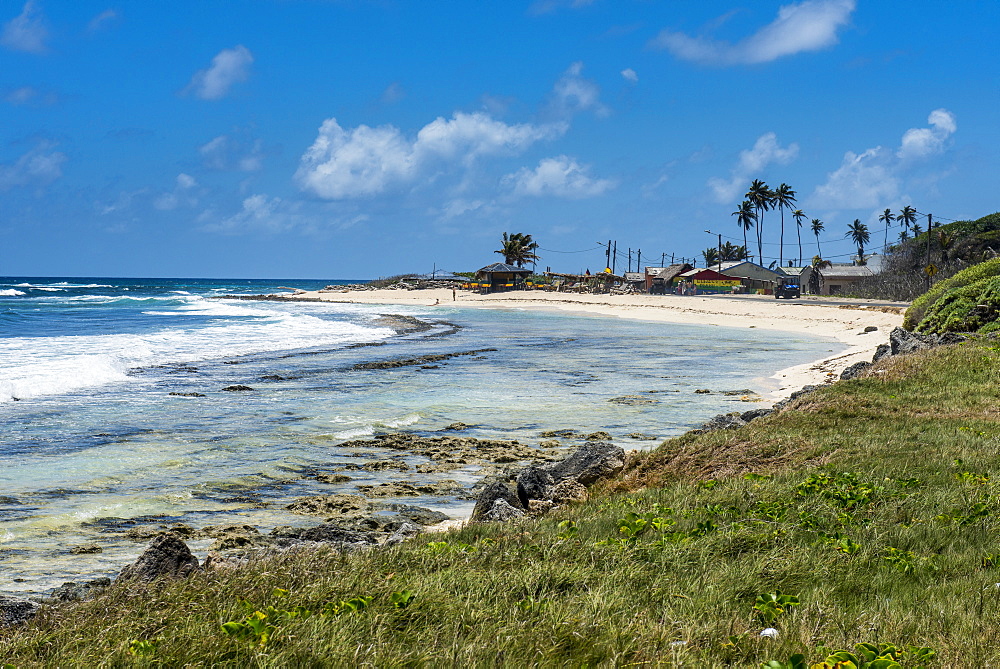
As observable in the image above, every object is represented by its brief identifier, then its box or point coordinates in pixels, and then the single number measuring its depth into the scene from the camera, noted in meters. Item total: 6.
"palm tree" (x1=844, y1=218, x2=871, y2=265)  172.75
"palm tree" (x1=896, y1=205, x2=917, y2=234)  161.00
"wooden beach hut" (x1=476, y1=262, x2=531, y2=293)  116.25
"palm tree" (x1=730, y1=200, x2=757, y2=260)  141.93
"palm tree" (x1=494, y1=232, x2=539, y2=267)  138.88
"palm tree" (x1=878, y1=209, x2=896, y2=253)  174.11
